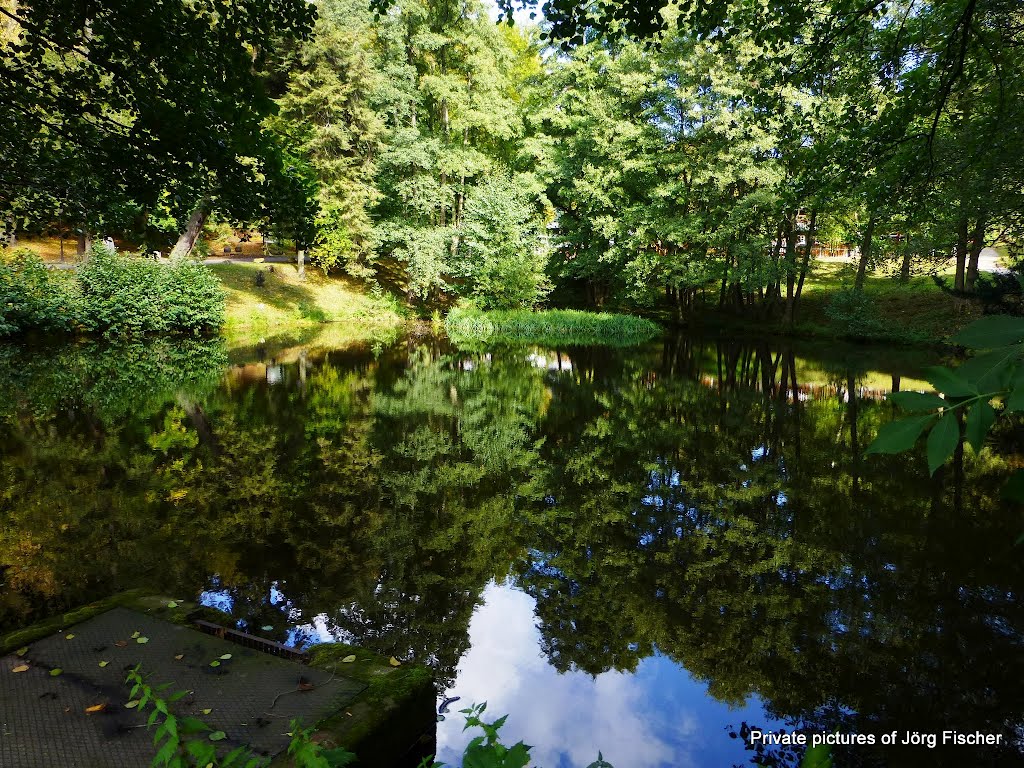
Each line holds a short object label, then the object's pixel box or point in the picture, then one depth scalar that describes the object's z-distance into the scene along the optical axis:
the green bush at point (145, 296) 18.61
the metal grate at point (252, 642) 3.42
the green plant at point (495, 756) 1.34
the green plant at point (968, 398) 0.94
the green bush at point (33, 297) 16.62
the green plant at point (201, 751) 1.42
